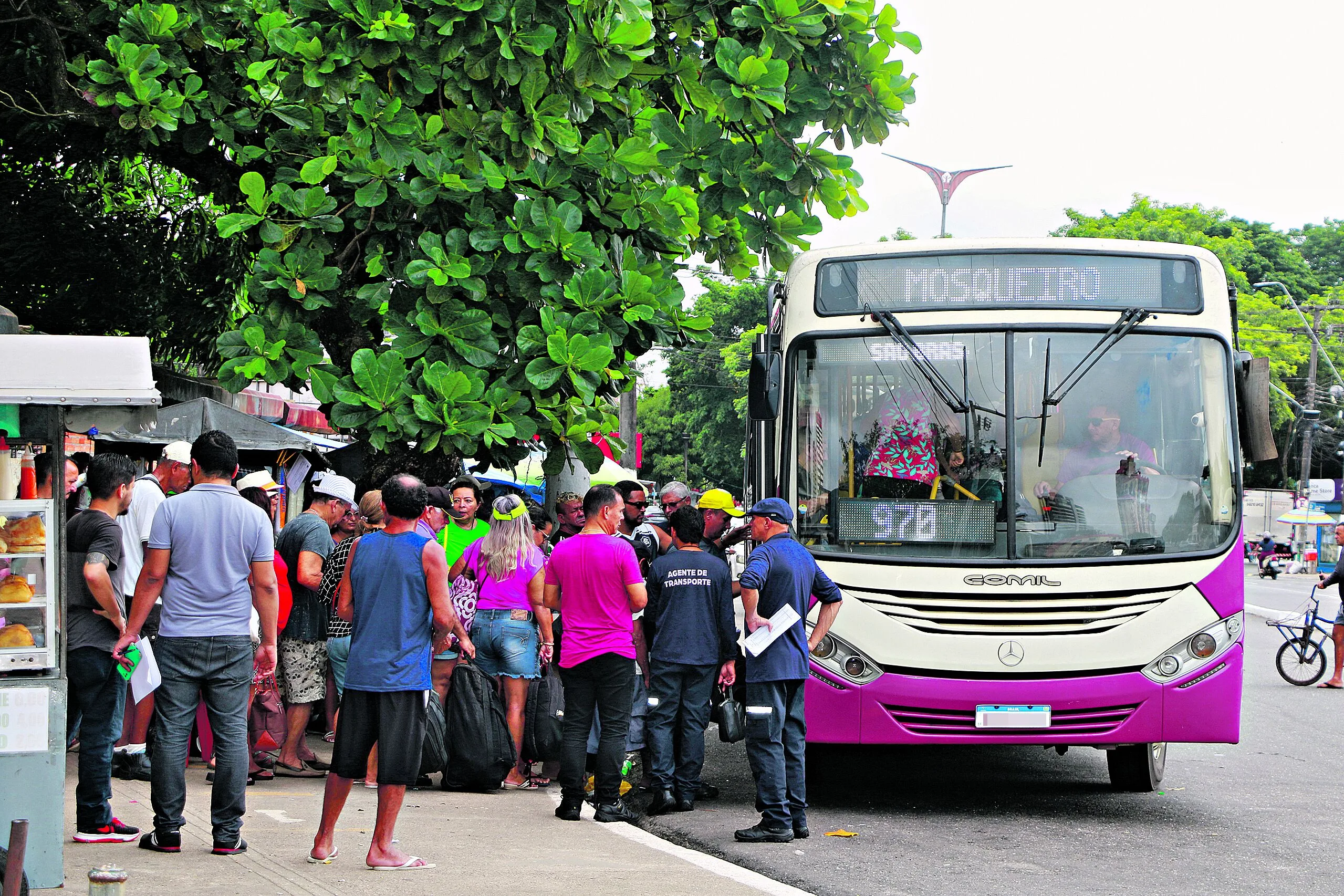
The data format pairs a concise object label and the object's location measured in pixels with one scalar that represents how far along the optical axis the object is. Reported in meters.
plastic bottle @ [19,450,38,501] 9.66
